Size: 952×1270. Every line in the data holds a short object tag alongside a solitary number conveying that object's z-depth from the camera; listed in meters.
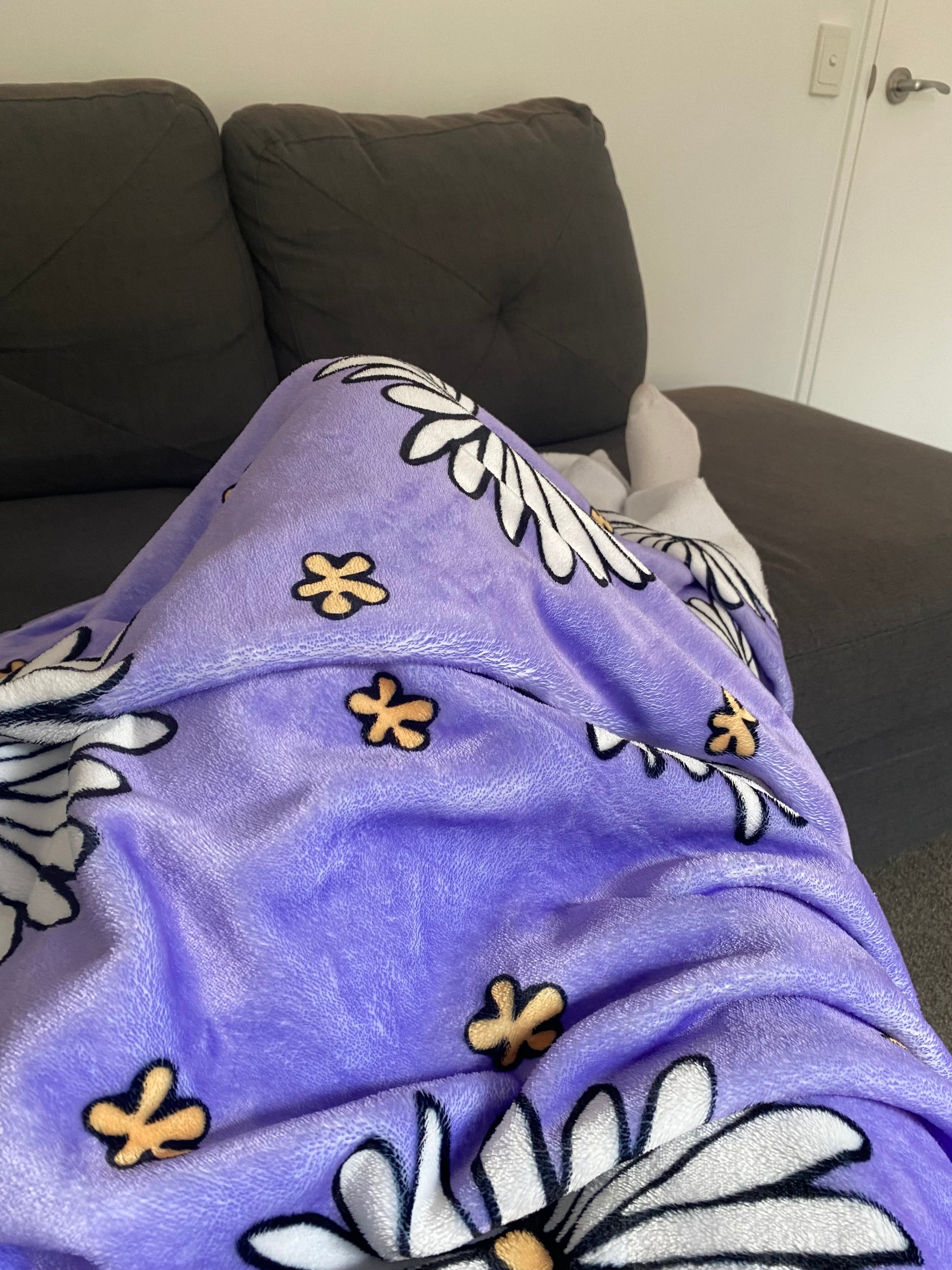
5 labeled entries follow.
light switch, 1.65
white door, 1.76
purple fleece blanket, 0.35
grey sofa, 0.97
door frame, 1.70
